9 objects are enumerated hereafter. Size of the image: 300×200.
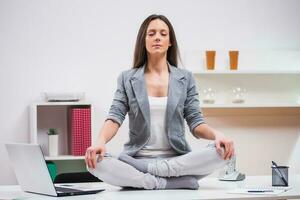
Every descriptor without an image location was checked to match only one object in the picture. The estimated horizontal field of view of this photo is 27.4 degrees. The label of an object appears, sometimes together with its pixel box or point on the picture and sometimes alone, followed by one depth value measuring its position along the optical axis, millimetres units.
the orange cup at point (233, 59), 4340
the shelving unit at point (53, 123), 4320
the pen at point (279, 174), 2352
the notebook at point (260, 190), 2133
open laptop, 2088
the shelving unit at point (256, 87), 4394
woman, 2416
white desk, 2043
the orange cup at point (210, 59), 4305
